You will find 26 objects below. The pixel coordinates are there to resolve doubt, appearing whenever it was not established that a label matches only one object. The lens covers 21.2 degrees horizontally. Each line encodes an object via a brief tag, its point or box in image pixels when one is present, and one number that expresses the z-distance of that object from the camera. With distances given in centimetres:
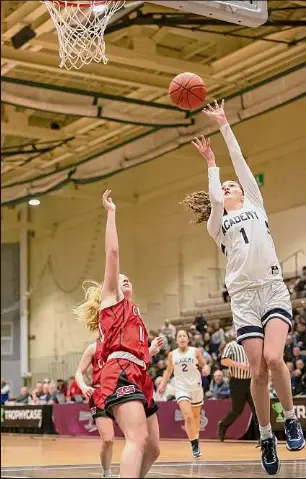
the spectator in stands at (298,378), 1489
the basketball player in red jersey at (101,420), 825
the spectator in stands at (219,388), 1703
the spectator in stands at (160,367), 1933
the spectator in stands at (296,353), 1499
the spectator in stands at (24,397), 2567
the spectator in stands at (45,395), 2342
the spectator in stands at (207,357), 1756
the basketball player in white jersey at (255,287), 675
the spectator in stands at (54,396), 2302
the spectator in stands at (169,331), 1811
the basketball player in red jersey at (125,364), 554
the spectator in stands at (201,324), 1836
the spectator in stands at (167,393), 1846
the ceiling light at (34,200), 2356
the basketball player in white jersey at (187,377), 1237
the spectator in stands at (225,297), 1863
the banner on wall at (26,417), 2314
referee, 1350
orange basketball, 804
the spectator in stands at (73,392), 2184
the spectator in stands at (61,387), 2305
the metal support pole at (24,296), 2972
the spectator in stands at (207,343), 1805
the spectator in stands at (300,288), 1326
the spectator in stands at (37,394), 2403
